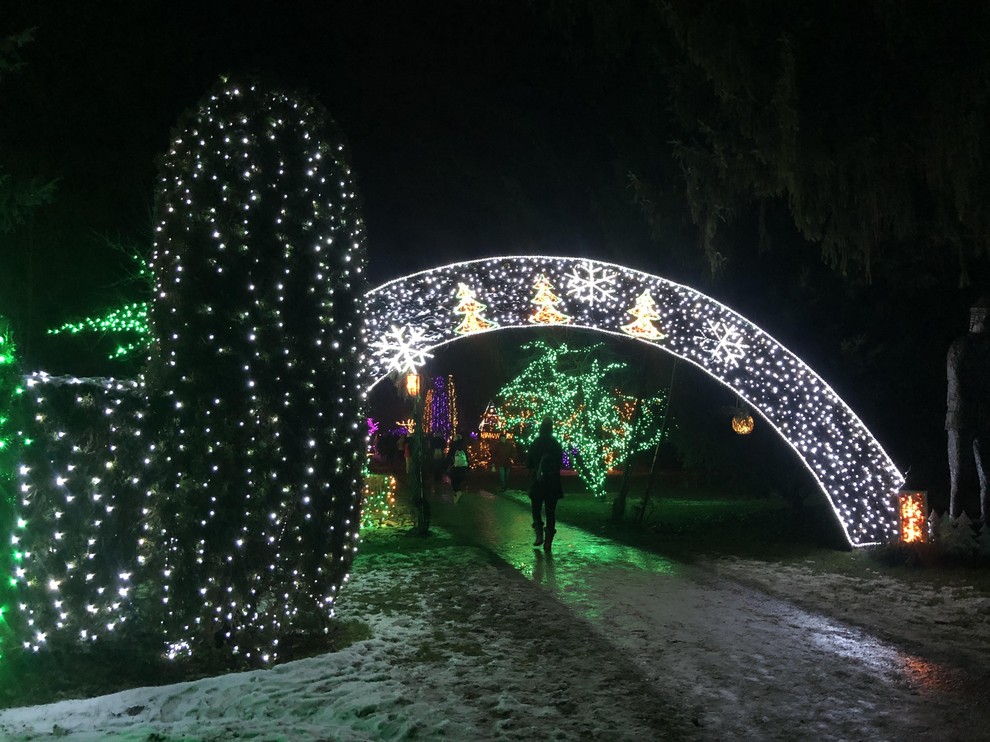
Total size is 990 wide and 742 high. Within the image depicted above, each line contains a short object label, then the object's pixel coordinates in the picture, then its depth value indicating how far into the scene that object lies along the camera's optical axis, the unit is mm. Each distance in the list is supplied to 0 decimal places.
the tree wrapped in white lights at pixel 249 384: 6098
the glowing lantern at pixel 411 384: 20612
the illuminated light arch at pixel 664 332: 11258
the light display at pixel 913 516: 10703
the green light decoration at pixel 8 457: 5613
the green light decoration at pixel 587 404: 19031
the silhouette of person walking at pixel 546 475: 11828
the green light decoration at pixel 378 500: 15469
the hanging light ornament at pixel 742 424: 16422
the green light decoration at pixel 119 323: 15594
